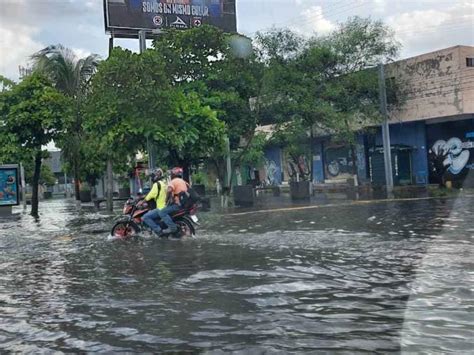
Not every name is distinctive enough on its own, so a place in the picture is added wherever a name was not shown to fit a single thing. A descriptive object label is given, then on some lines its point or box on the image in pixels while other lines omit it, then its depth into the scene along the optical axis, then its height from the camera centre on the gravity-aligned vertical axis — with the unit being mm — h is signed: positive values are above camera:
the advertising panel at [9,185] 25641 +521
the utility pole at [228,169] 25172 +668
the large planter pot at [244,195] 26453 -577
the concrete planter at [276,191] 36219 -638
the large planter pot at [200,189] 31262 -194
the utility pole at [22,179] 36344 +1028
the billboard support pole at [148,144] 20734 +1581
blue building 28359 +2516
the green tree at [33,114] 22608 +3205
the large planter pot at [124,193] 42925 -228
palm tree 26453 +5784
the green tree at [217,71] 22469 +4581
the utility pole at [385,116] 27500 +2819
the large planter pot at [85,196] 40469 -264
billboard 29047 +9159
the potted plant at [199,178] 43331 +574
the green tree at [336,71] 27156 +5338
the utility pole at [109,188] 26312 +127
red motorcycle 12992 -781
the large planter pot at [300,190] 29375 -544
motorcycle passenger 12812 -342
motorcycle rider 12898 -297
